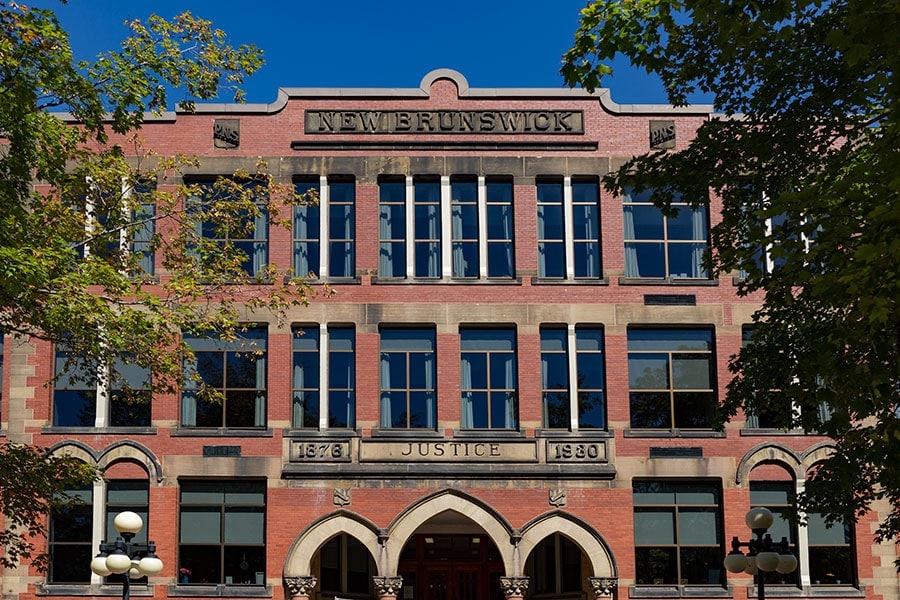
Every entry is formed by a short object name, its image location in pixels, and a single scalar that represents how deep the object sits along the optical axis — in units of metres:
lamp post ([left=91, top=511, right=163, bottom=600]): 18.47
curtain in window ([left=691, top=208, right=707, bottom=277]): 28.53
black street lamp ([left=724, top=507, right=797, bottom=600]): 18.94
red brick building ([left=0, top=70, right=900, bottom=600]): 26.83
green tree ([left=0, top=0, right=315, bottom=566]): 16.38
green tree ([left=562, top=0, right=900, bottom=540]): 11.03
